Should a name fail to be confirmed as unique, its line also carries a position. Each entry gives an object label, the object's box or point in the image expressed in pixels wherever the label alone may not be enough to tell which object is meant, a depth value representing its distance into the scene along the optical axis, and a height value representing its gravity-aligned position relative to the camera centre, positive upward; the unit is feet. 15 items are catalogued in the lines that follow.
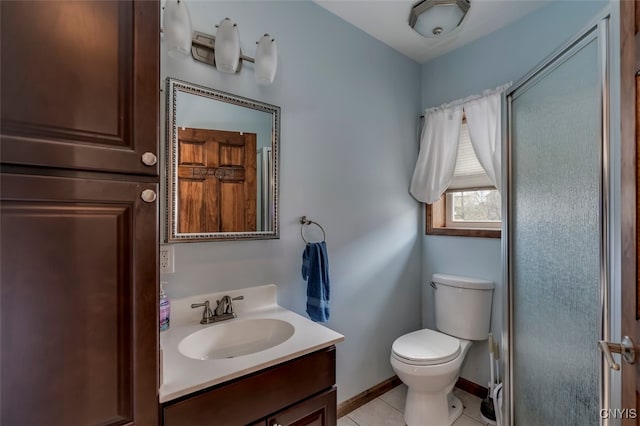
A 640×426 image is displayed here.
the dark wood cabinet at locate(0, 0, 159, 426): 1.91 +0.01
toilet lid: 5.40 -2.68
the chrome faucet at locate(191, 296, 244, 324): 4.32 -1.48
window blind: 6.98 +1.06
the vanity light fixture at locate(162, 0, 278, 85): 3.75 +2.40
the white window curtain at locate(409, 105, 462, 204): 7.05 +1.45
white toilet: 5.40 -2.68
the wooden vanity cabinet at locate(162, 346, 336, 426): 2.76 -1.96
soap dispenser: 3.92 -1.33
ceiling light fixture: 5.08 +3.54
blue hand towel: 5.19 -1.20
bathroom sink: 3.97 -1.79
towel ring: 5.53 -0.19
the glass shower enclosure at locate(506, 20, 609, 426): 2.83 -0.29
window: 6.78 +0.18
